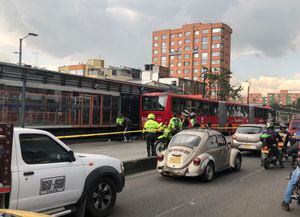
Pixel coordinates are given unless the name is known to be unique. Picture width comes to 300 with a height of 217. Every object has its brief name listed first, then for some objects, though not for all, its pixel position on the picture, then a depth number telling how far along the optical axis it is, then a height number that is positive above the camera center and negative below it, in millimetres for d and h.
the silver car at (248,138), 12120 -1073
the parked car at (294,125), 14202 -495
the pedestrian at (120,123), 16263 -763
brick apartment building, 98558 +25332
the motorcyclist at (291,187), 5127 -1380
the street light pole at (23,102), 12320 +260
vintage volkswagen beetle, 7249 -1208
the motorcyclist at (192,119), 12404 -321
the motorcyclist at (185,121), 11747 -380
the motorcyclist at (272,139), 9598 -874
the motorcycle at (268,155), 9437 -1463
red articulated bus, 17530 +299
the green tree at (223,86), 42214 +4443
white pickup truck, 3624 -1056
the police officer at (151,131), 10131 -760
